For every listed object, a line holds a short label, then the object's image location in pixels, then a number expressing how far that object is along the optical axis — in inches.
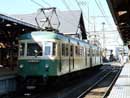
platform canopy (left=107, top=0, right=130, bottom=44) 266.8
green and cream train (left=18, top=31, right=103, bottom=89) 405.2
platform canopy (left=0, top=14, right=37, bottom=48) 393.2
